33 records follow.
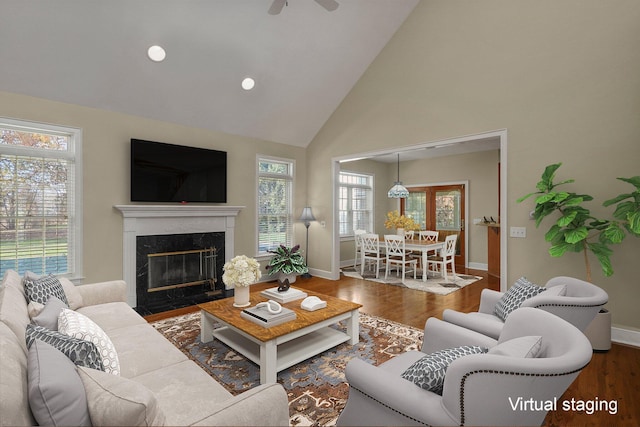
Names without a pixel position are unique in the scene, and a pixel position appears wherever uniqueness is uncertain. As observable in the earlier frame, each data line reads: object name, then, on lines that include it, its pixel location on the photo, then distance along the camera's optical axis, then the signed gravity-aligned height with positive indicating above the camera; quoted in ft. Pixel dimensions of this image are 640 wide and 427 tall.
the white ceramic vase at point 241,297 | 10.03 -2.75
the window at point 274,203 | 19.67 +0.74
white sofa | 3.46 -2.90
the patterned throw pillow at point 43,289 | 7.46 -1.94
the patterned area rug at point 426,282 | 18.05 -4.36
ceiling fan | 9.87 +6.93
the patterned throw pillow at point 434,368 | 4.40 -2.31
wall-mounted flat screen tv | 14.30 +2.10
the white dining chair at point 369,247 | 21.03 -2.30
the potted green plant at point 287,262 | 11.19 -1.77
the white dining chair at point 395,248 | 19.97 -2.24
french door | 26.03 +0.51
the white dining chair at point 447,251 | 20.08 -2.46
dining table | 19.48 -2.08
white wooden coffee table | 7.80 -3.49
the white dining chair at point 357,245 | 24.21 -2.54
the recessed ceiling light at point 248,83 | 15.24 +6.64
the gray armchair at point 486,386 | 3.52 -2.17
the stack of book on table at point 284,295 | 10.43 -2.85
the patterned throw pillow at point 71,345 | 4.28 -1.89
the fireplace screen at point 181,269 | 15.17 -2.90
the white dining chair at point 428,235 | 23.81 -1.69
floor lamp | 20.61 -0.18
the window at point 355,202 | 26.66 +1.10
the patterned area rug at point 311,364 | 7.15 -4.42
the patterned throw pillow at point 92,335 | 5.09 -2.09
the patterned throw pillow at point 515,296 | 7.65 -2.14
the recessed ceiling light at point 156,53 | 12.19 +6.54
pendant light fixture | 23.16 +1.72
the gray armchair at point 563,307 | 6.45 -1.98
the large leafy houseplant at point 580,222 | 9.20 -0.25
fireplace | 14.24 -1.96
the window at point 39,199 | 11.58 +0.62
